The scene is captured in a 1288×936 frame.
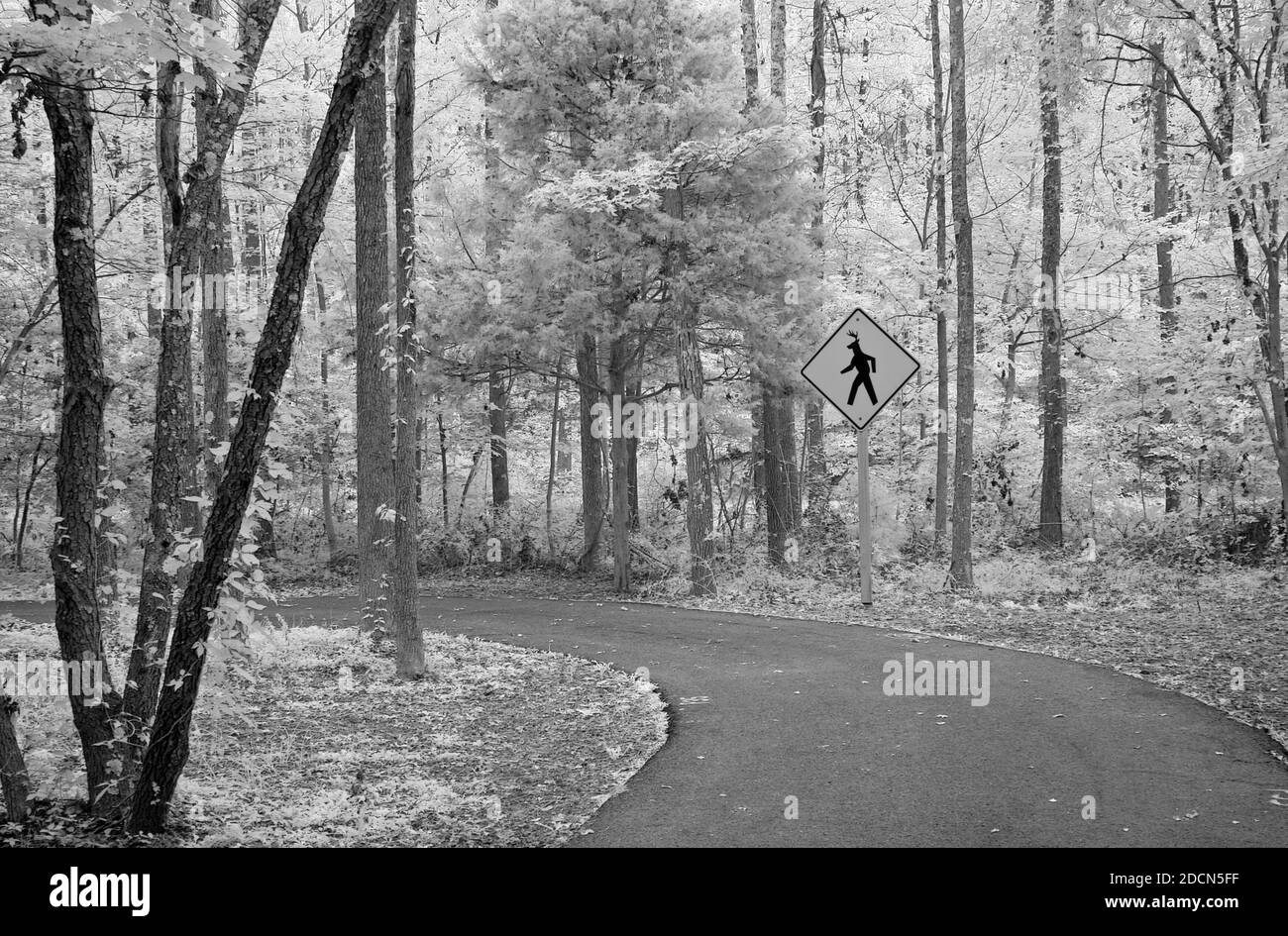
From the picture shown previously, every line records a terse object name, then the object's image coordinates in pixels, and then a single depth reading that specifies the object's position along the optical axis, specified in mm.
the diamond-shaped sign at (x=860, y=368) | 11484
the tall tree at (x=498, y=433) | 19453
